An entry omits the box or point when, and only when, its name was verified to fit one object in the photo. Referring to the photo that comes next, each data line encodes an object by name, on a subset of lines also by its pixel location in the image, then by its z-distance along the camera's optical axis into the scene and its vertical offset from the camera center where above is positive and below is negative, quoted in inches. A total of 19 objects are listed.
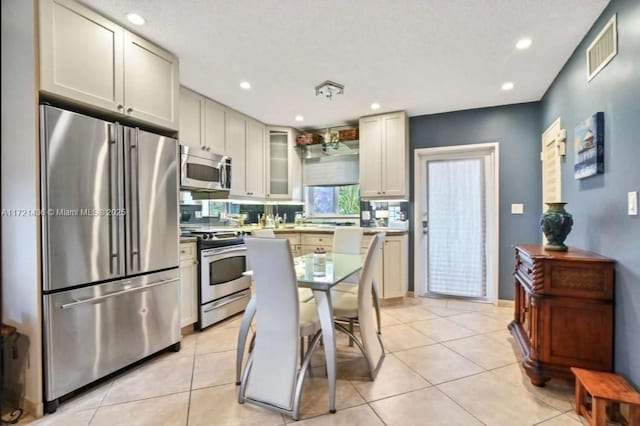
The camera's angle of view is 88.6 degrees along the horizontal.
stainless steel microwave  122.6 +16.5
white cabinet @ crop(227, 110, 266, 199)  156.2 +28.4
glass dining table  75.3 -21.5
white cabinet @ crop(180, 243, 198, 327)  116.2 -26.4
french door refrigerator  75.7 -9.2
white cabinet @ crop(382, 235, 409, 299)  156.3 -27.4
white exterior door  159.2 -6.0
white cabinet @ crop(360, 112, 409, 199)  161.6 +26.9
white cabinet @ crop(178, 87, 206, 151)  127.4 +37.0
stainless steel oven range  123.6 -26.6
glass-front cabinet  184.2 +26.5
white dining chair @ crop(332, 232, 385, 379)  88.4 -28.8
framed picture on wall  83.6 +16.8
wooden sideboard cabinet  77.7 -26.0
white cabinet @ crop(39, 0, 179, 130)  75.7 +38.7
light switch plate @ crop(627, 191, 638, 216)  69.4 +1.1
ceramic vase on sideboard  90.9 -4.9
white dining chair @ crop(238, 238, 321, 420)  72.1 -28.4
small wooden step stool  63.9 -37.7
